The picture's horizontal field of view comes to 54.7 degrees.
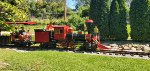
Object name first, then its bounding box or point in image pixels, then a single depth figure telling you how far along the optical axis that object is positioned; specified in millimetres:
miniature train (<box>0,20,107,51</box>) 11039
